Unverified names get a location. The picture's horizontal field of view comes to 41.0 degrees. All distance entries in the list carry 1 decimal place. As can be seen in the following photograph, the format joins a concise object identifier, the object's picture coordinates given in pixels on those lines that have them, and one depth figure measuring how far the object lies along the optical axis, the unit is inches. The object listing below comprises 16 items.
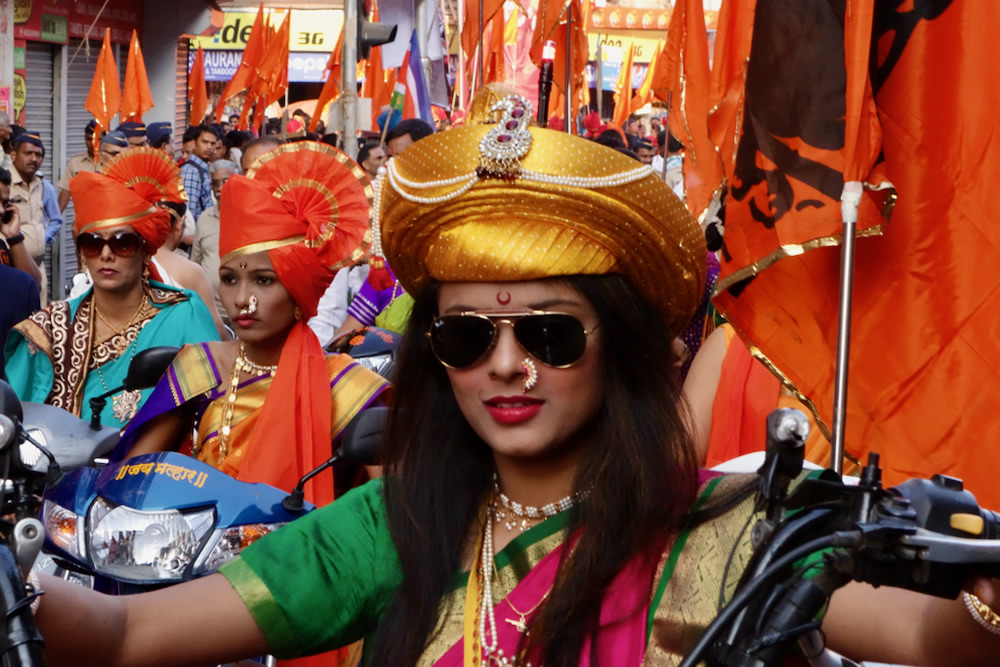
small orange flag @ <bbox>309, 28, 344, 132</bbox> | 570.6
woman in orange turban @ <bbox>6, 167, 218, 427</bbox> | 223.3
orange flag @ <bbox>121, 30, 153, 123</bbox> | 660.1
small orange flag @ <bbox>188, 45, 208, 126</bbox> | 748.0
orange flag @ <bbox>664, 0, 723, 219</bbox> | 272.4
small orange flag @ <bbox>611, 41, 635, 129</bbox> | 782.5
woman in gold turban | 85.5
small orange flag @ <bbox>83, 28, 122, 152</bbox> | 645.9
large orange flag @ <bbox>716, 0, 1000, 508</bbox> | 115.5
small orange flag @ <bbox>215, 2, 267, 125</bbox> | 649.0
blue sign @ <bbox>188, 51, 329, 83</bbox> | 1327.5
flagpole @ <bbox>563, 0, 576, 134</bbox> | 278.2
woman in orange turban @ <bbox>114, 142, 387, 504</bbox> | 182.1
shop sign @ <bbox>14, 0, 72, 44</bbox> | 714.2
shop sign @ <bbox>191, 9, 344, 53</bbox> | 1422.2
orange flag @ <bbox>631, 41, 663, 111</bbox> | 733.9
